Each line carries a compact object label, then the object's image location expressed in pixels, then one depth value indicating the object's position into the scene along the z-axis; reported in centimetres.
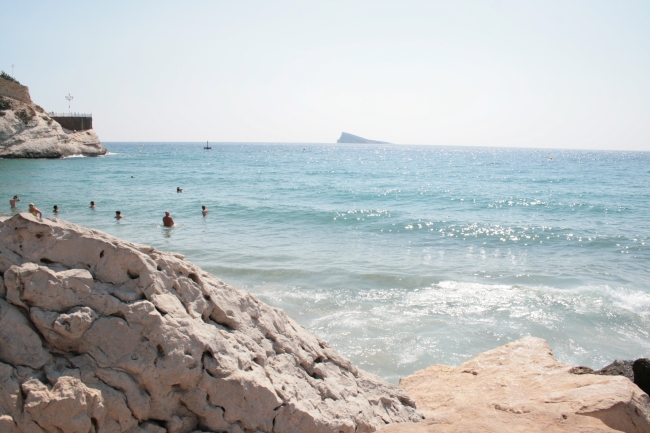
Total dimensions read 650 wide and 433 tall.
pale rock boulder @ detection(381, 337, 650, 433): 402
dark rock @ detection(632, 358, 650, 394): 513
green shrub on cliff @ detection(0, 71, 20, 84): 5577
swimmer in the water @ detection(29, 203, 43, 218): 1704
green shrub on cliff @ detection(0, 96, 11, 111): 4919
